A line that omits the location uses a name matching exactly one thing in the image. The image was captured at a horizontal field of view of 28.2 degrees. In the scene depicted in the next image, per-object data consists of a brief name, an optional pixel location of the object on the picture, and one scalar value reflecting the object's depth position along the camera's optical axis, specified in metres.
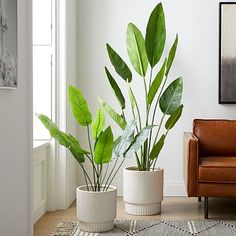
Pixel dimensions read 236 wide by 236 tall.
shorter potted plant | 3.01
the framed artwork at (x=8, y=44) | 2.22
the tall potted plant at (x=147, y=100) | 3.62
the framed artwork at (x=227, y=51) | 4.32
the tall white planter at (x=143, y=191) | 3.64
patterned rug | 3.15
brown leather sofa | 3.46
